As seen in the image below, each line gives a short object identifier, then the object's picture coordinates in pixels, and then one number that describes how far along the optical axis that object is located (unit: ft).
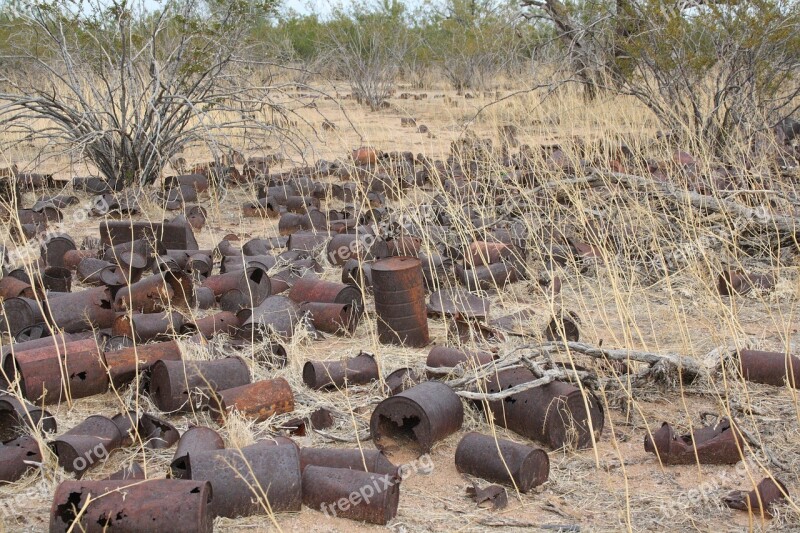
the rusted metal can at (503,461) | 10.22
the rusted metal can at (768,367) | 12.82
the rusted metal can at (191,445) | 9.93
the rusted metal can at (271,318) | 15.10
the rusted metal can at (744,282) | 17.53
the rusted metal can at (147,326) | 14.89
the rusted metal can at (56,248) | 20.10
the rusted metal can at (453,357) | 13.16
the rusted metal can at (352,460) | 10.25
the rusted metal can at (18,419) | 11.30
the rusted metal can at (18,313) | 15.39
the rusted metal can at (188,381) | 12.22
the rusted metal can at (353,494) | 9.53
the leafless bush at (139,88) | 24.76
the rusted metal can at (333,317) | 15.94
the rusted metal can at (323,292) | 16.53
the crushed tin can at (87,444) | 10.43
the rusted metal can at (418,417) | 11.17
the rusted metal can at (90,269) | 18.89
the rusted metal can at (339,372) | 13.21
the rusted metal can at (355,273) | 18.24
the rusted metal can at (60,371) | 12.40
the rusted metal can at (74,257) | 19.76
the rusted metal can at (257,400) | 11.89
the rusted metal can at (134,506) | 8.68
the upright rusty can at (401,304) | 15.28
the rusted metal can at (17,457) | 10.36
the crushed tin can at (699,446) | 10.75
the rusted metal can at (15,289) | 16.66
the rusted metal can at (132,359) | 13.00
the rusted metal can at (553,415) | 11.28
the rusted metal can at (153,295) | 16.37
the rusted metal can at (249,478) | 9.52
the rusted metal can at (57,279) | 17.62
